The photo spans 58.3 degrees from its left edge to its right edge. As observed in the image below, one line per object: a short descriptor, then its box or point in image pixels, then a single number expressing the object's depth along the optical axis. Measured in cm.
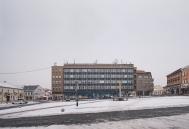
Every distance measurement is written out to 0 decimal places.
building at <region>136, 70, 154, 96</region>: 10479
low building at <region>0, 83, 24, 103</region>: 6927
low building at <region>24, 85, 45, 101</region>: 10225
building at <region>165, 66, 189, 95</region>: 6715
